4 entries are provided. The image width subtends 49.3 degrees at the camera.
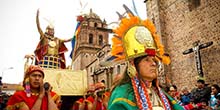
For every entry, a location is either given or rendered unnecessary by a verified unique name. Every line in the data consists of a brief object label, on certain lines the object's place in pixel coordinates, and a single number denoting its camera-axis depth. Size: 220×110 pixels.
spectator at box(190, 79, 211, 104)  6.79
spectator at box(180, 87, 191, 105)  6.86
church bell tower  40.00
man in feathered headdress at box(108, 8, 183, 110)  2.04
